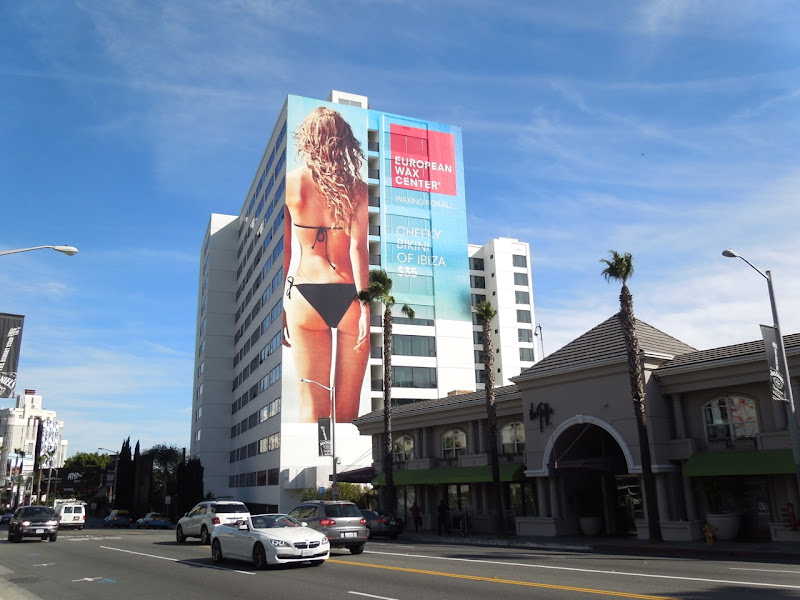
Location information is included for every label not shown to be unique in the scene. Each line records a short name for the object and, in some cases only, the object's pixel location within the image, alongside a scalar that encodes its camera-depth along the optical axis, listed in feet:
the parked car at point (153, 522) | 204.47
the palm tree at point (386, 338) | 123.54
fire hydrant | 74.59
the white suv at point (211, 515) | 83.87
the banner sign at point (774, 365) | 69.10
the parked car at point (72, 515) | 160.45
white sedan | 54.95
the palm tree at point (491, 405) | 102.53
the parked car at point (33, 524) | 99.25
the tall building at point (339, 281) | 218.38
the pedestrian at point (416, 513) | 121.49
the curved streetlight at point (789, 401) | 69.10
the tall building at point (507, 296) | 315.17
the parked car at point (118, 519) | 221.46
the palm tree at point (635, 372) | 82.99
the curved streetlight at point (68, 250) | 57.57
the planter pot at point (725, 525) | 79.82
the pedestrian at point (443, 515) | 114.62
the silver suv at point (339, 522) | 70.08
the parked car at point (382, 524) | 106.01
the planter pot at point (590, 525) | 97.40
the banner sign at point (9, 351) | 61.26
